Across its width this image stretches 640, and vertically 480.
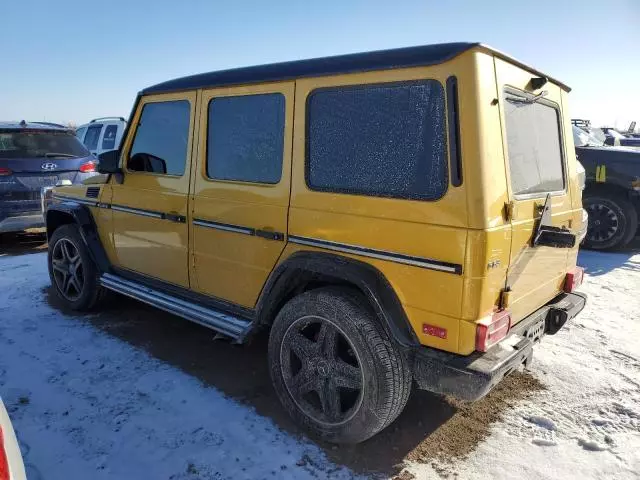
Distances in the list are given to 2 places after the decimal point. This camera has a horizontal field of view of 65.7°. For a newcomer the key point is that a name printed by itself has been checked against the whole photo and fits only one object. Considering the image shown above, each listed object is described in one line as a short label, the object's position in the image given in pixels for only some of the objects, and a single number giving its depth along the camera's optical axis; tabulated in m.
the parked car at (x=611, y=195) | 7.48
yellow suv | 2.30
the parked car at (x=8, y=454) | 1.42
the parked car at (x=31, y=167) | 6.64
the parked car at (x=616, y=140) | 11.54
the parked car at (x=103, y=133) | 11.90
